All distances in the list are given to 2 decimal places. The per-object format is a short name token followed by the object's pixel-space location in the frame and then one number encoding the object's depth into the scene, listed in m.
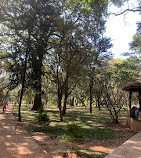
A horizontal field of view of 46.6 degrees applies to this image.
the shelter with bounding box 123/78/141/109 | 11.34
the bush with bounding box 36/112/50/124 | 13.03
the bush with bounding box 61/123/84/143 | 5.92
